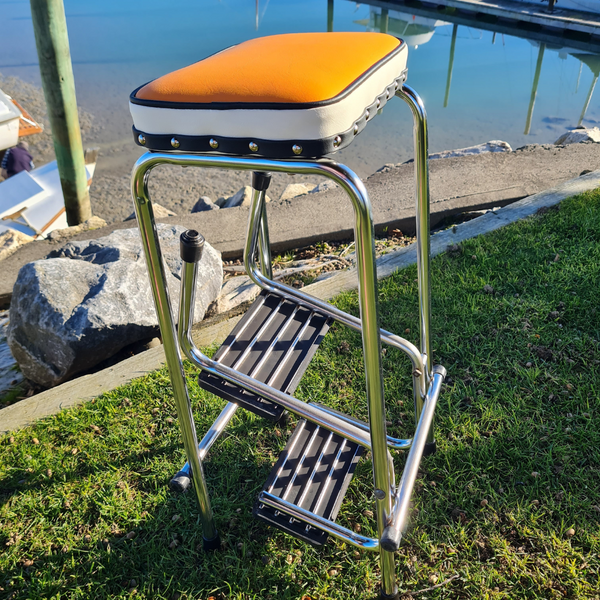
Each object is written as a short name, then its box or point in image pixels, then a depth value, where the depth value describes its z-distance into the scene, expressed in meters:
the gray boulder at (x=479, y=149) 5.22
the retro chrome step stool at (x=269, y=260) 1.02
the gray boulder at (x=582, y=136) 5.02
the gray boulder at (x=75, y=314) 2.43
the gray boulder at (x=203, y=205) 4.51
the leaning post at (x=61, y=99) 4.08
